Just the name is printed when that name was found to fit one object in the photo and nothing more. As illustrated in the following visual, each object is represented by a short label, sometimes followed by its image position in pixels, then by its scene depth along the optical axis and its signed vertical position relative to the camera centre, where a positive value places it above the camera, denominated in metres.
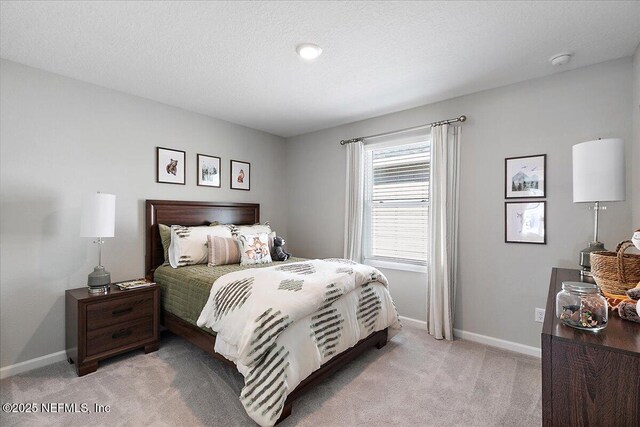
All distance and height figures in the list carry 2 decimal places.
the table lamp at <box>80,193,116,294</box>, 2.37 -0.09
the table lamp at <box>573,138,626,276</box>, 1.67 +0.26
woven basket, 1.22 -0.24
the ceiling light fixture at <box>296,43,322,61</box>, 2.11 +1.19
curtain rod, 2.93 +0.95
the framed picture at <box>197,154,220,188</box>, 3.56 +0.51
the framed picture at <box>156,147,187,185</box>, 3.20 +0.51
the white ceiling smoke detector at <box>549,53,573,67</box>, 2.20 +1.19
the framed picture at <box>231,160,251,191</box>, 3.93 +0.51
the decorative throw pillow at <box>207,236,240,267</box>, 2.96 -0.40
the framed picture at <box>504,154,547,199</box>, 2.55 +0.34
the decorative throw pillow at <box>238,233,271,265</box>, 3.03 -0.39
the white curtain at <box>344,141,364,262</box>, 3.70 +0.13
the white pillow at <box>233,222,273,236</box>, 3.40 -0.20
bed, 2.15 -0.65
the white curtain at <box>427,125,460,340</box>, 2.97 -0.18
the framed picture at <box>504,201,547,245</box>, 2.55 -0.07
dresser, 0.87 -0.50
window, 3.34 +0.11
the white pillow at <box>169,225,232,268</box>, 2.92 -0.35
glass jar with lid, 1.00 -0.33
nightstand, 2.28 -0.94
